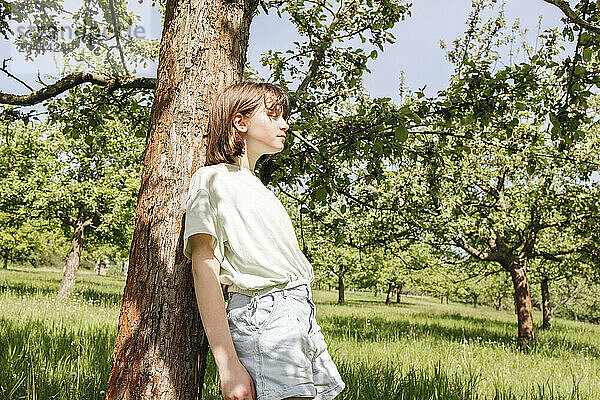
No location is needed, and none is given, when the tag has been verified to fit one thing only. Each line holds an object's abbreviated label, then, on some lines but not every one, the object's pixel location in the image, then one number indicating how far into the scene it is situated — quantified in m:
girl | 1.55
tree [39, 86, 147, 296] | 13.70
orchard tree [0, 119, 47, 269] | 13.78
